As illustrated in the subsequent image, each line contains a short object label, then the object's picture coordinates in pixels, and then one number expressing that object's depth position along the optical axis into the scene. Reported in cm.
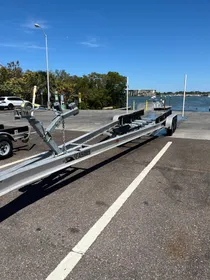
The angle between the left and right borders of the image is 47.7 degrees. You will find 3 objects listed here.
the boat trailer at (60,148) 317
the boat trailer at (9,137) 626
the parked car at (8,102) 2766
